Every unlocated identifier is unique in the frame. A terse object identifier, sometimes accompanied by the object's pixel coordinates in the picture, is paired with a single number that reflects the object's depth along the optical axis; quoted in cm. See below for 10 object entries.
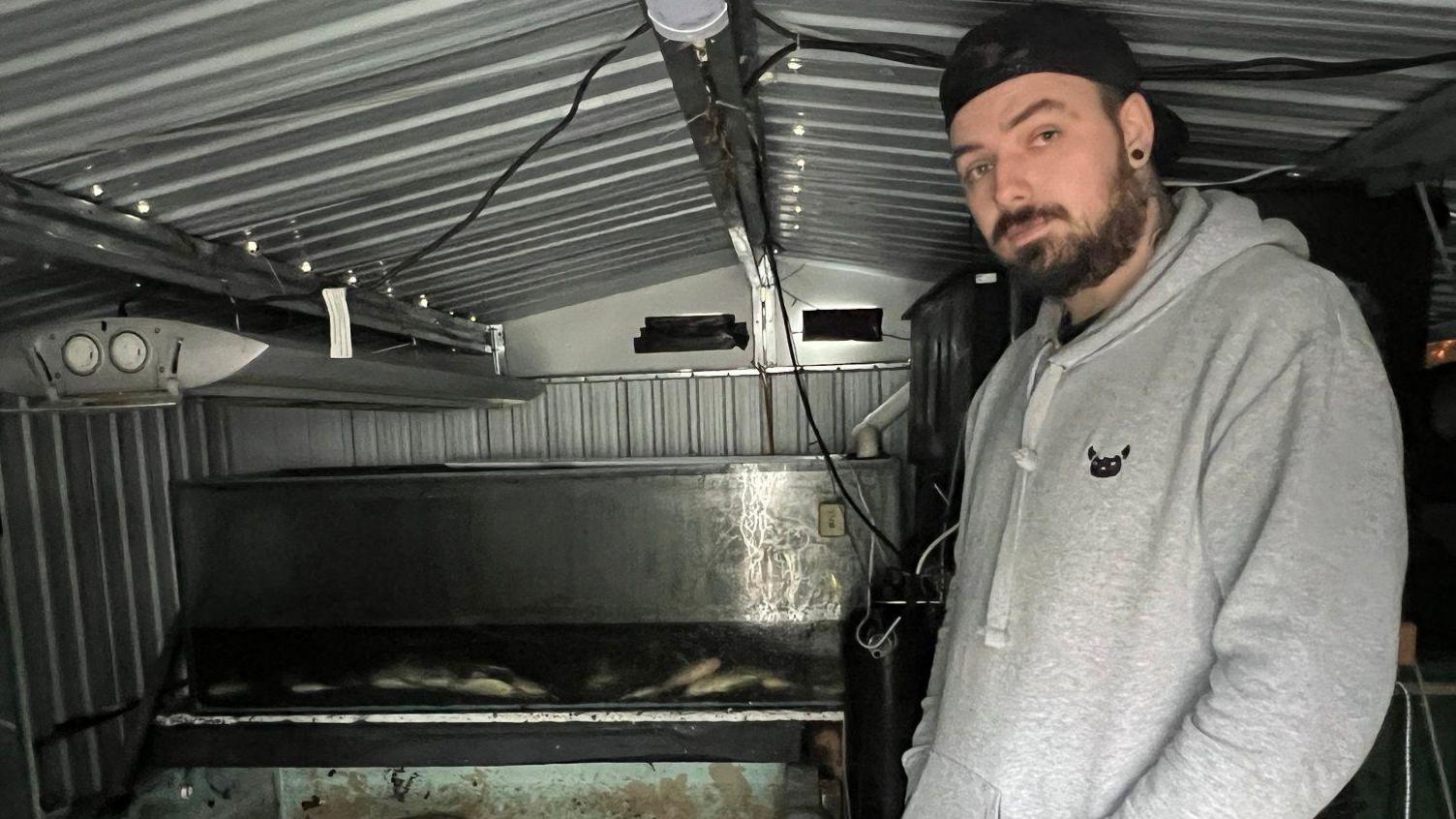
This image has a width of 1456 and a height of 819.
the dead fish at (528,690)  231
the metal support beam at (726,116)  125
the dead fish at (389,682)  234
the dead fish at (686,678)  226
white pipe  271
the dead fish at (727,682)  225
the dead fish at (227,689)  238
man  72
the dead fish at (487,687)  230
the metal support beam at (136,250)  122
